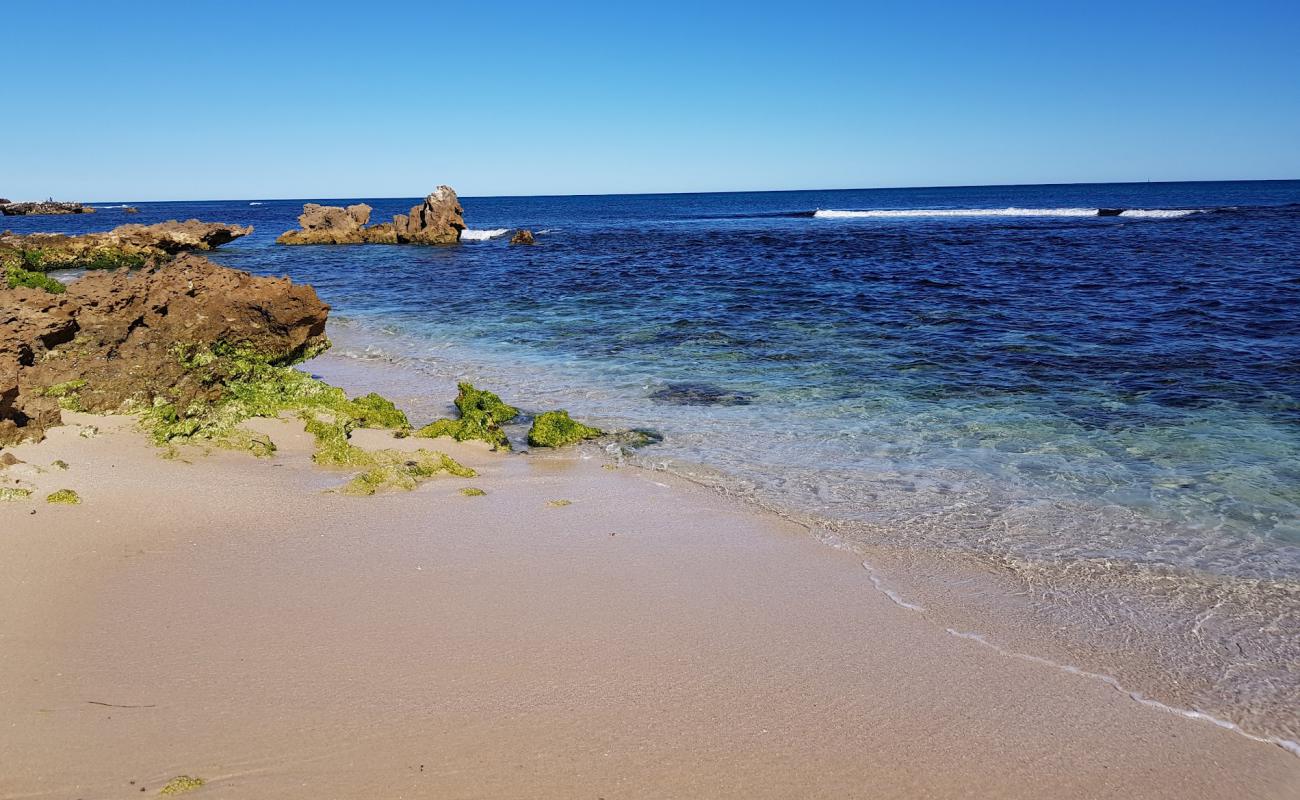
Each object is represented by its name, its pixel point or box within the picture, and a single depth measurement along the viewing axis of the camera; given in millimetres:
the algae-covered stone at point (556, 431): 8289
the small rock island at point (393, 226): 48125
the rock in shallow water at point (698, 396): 10258
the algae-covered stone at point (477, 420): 8359
